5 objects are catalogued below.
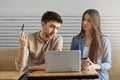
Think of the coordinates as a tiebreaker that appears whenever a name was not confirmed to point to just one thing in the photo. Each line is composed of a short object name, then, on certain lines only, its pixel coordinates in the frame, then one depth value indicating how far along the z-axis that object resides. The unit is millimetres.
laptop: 2059
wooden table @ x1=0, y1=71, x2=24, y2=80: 1946
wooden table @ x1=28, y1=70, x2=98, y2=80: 1948
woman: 2657
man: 2523
